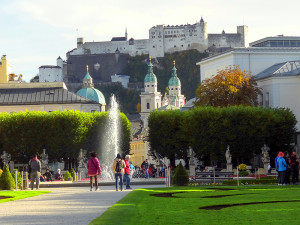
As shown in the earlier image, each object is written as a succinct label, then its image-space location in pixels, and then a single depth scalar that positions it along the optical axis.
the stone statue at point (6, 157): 79.31
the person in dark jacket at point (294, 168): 41.22
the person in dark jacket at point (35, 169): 42.31
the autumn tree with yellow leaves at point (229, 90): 82.12
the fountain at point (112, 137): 84.12
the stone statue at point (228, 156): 70.30
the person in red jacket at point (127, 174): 41.38
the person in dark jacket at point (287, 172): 41.47
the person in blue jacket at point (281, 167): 40.09
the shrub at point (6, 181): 42.66
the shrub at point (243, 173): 57.81
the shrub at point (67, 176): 65.75
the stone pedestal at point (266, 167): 65.97
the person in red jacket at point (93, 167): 38.16
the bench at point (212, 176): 47.51
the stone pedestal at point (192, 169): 67.48
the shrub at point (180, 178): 41.94
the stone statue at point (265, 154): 70.59
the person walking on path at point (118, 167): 39.09
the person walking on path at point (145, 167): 64.49
